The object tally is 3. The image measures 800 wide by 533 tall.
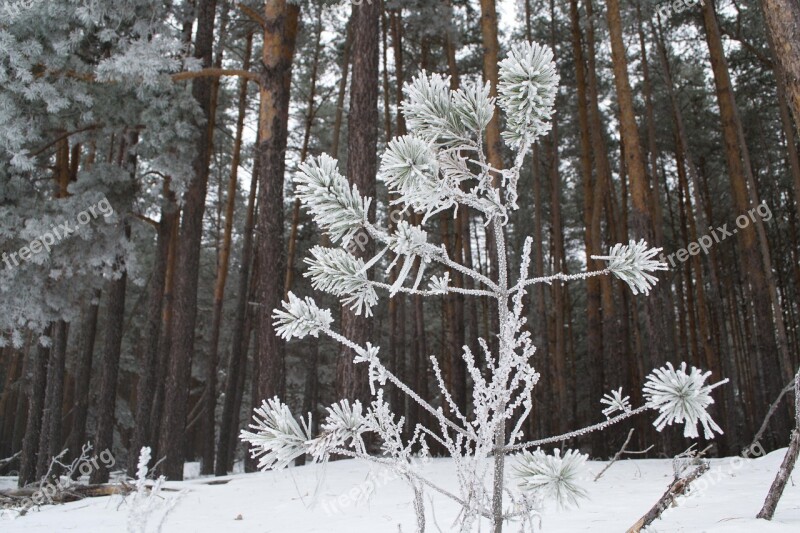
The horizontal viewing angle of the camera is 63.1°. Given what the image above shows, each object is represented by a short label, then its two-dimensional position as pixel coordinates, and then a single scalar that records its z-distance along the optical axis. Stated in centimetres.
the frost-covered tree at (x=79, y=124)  770
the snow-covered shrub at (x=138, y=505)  233
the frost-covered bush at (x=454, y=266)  199
